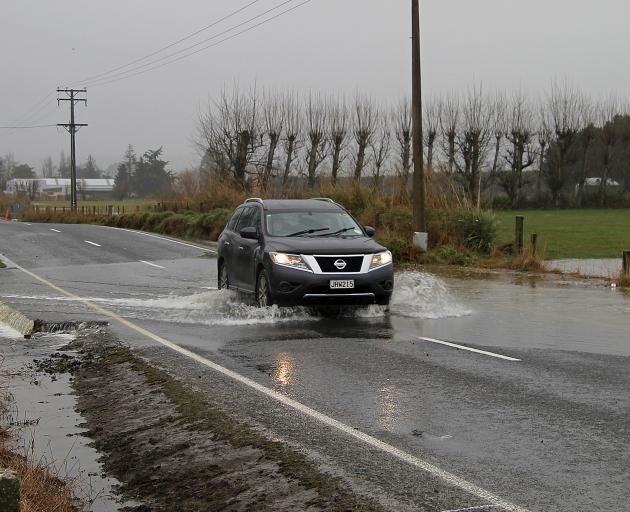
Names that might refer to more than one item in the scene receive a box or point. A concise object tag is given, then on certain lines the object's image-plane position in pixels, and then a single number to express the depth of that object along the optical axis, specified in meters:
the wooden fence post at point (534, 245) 22.07
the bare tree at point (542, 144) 73.94
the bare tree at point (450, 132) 68.81
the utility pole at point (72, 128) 71.94
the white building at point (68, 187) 172.25
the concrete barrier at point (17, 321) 12.82
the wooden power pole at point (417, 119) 23.59
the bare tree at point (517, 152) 71.81
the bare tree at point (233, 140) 53.97
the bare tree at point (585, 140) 74.12
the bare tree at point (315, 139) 61.86
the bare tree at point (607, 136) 74.62
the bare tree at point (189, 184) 45.22
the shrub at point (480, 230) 24.72
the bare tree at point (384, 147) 63.24
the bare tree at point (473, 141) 69.19
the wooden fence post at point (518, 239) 23.21
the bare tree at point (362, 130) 64.25
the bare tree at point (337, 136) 62.96
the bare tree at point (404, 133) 65.88
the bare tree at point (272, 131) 59.34
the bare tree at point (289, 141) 60.78
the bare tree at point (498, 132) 70.31
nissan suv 12.61
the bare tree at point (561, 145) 73.56
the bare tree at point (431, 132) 69.06
